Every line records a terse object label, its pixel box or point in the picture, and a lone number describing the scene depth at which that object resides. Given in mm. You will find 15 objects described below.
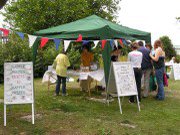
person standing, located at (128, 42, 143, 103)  6756
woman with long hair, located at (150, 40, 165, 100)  7184
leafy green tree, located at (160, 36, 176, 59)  23389
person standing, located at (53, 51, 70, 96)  7600
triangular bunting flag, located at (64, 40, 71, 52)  6773
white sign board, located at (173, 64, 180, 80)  12611
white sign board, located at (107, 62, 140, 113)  6006
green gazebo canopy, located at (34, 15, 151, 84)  6840
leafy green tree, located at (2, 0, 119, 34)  16646
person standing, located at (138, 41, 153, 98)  7462
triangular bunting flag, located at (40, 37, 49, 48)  6261
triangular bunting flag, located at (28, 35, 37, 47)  5836
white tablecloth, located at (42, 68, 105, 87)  7462
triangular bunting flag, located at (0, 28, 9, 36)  5199
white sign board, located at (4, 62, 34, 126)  5012
